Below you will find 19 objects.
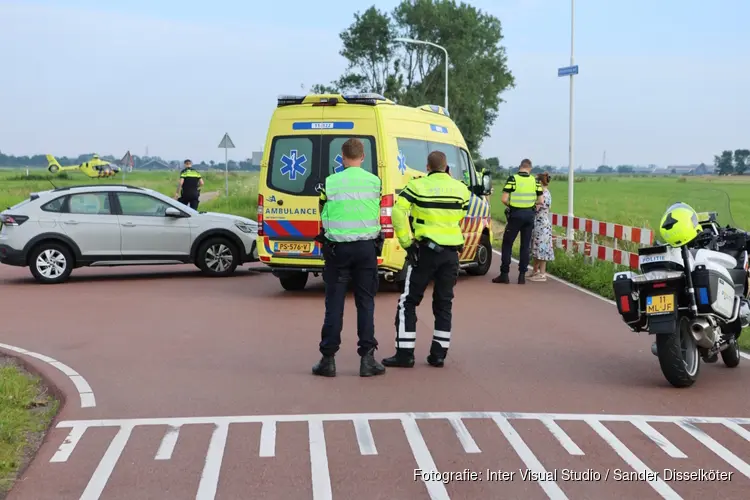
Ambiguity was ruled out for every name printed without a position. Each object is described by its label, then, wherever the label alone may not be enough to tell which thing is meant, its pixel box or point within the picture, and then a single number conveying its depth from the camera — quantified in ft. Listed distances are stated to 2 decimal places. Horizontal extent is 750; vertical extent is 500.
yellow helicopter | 313.94
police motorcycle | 25.20
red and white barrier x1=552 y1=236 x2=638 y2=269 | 49.62
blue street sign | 62.23
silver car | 50.75
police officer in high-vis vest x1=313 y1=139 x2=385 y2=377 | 26.94
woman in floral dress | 51.90
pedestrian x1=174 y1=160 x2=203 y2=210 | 78.69
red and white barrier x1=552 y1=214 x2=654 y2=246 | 47.34
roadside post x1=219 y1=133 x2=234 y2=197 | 110.33
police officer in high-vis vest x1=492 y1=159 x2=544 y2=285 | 50.26
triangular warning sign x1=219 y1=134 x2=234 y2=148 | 110.42
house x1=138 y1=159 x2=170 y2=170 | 420.56
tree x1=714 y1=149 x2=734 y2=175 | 278.30
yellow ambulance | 43.01
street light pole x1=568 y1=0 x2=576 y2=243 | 63.21
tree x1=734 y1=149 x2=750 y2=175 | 269.56
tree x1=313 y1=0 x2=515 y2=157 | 240.94
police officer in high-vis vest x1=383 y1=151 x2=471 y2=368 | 28.02
